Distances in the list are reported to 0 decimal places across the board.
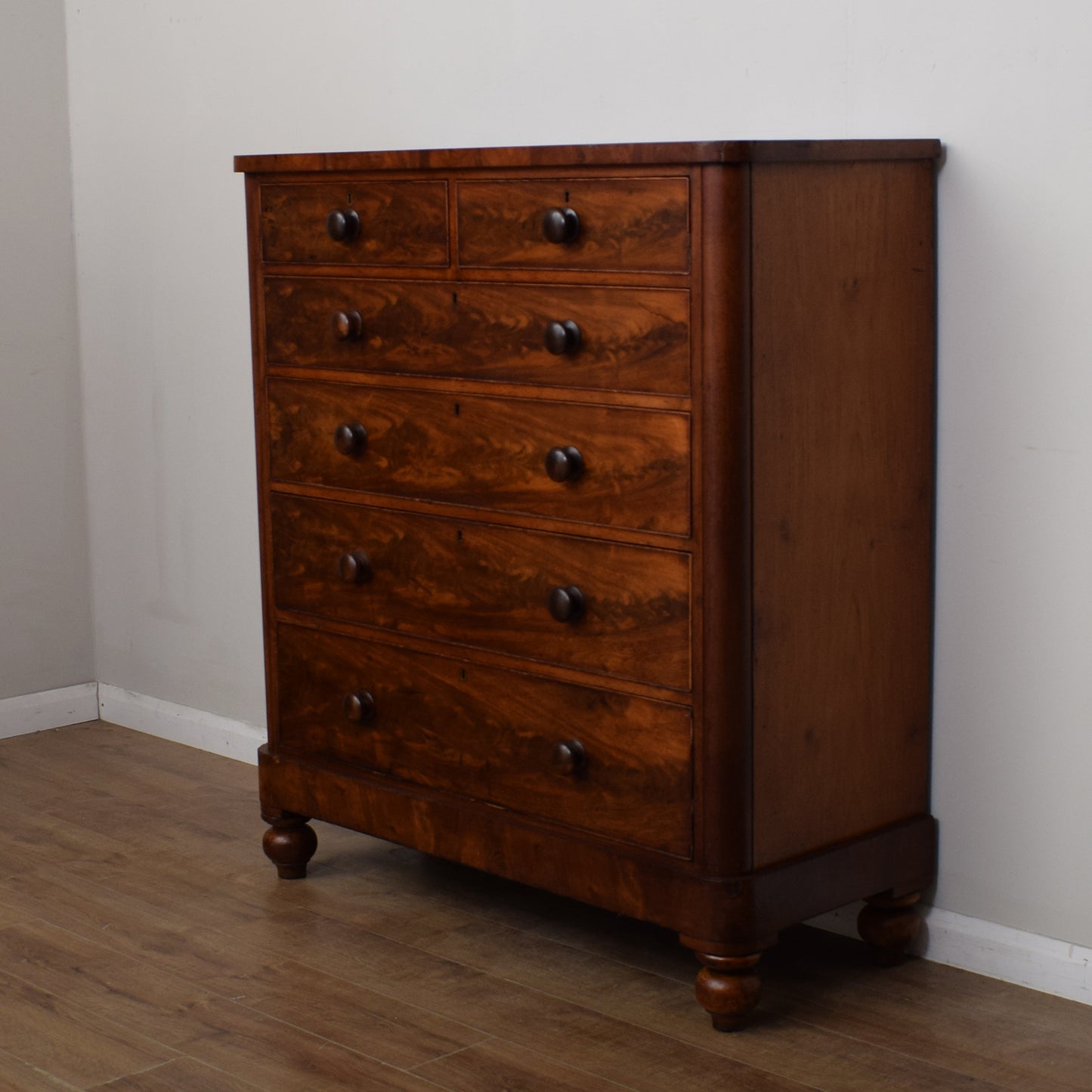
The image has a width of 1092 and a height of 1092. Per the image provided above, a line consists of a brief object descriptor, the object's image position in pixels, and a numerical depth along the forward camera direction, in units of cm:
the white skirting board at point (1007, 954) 223
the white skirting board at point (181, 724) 344
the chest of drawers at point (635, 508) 201
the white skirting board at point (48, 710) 364
